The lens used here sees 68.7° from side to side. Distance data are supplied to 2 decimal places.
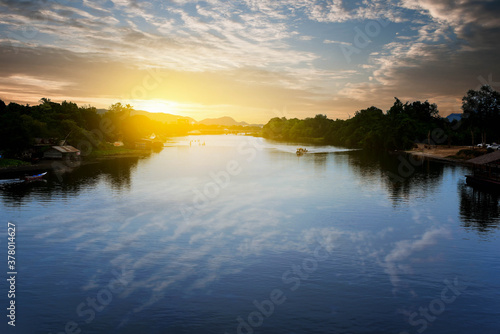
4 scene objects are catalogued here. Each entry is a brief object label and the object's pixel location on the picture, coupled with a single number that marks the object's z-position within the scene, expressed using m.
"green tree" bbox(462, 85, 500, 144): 145.50
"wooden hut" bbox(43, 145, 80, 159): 124.75
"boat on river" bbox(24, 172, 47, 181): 83.74
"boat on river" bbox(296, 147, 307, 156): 176.19
